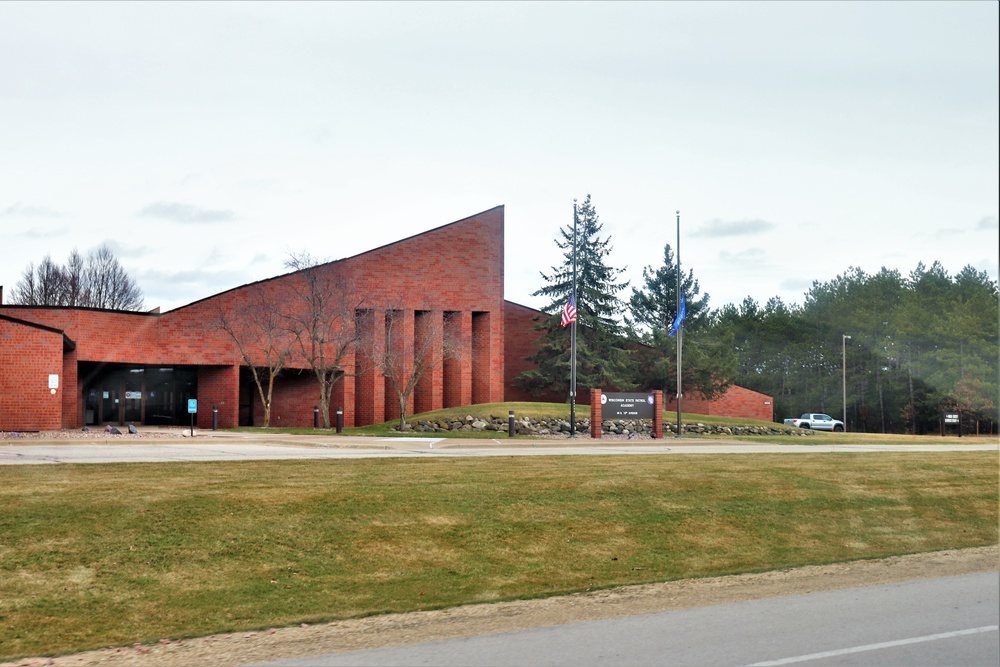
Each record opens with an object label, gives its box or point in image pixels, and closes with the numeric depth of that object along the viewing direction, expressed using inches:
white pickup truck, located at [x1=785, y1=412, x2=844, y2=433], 2743.6
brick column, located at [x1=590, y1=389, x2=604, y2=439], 1359.5
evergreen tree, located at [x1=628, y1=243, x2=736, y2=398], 2425.0
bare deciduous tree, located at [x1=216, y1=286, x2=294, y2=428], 1680.6
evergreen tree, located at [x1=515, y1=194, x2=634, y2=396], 2265.6
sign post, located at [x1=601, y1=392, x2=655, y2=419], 1334.9
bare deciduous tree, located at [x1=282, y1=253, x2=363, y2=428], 1665.8
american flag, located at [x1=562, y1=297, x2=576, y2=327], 1375.5
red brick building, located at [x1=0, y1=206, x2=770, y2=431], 1584.6
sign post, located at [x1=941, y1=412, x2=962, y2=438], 2103.5
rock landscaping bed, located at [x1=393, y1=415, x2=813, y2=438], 1583.4
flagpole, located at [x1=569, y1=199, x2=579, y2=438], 1424.5
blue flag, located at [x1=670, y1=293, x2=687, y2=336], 1448.1
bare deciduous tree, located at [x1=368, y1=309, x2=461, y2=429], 1758.1
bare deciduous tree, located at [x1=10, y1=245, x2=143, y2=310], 3070.9
